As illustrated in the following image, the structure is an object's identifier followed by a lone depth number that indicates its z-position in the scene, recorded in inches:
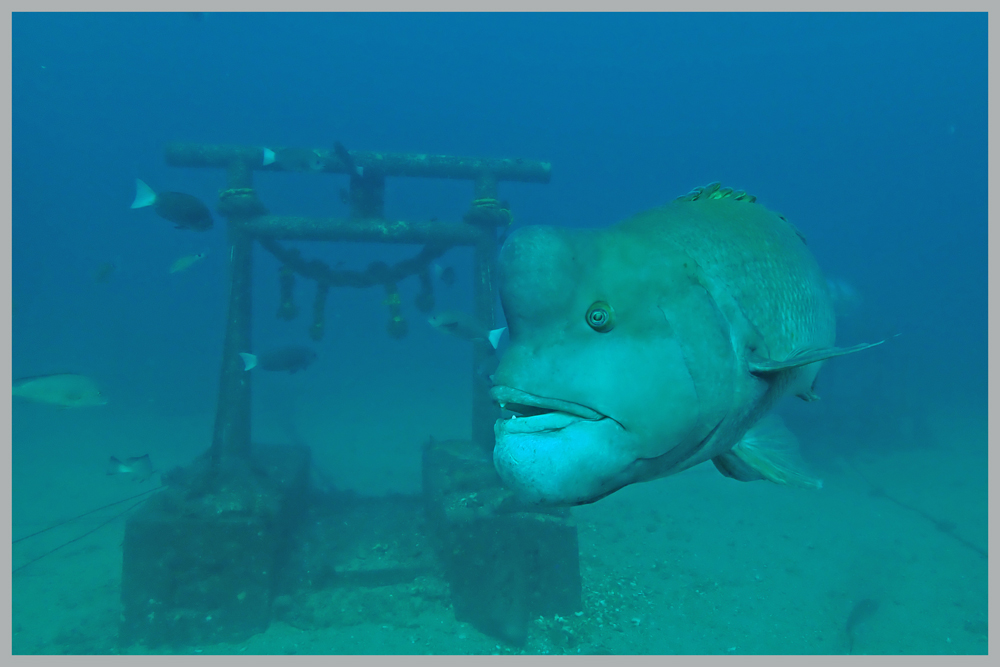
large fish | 43.9
